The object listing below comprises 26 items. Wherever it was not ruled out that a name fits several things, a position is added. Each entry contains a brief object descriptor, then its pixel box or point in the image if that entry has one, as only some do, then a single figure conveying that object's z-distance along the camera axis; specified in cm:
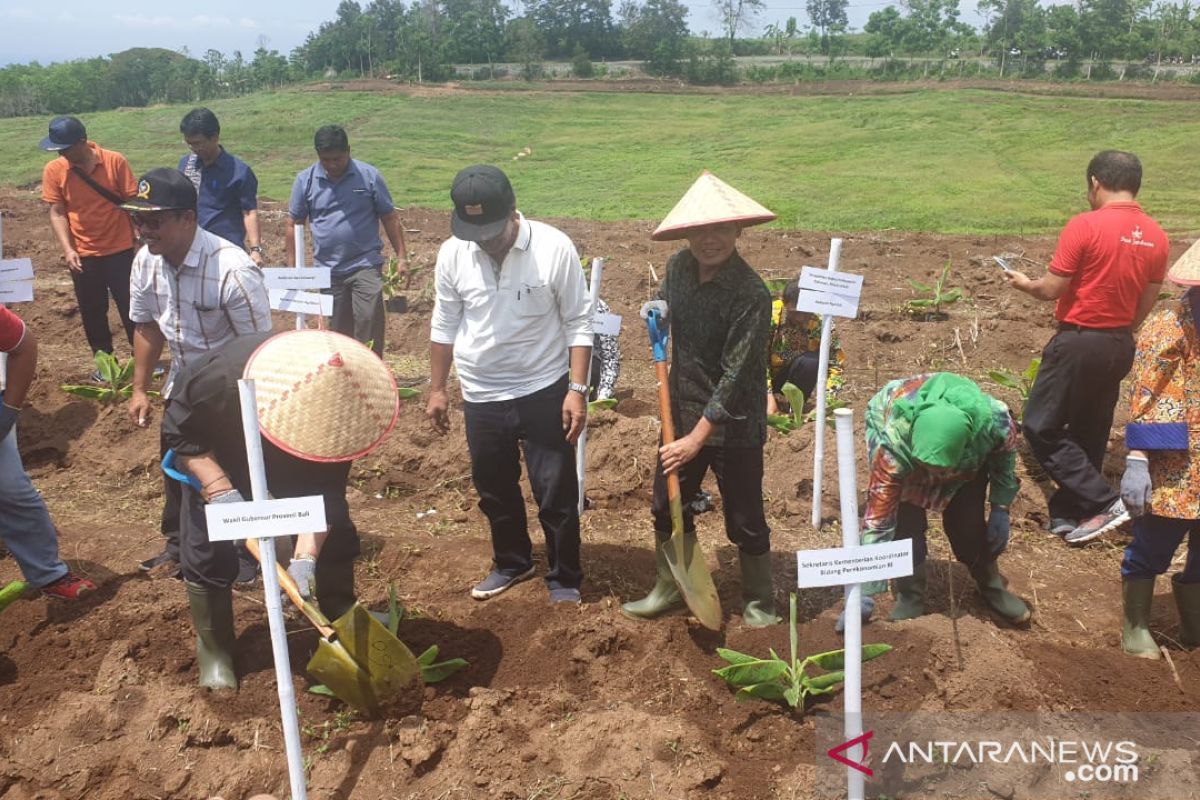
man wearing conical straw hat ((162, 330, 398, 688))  275
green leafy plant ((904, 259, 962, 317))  819
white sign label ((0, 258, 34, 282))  483
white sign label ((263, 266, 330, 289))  499
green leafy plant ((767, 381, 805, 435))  546
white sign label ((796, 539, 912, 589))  243
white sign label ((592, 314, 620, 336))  471
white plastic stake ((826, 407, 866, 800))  248
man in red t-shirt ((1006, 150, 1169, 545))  453
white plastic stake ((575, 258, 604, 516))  475
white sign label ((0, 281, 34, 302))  479
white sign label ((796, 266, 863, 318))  431
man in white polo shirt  362
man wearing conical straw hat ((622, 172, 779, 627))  342
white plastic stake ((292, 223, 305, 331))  535
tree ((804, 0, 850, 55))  6700
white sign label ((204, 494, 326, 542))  250
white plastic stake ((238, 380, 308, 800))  251
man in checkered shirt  357
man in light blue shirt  586
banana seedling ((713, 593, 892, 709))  321
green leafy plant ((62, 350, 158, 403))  617
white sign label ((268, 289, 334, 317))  473
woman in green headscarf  328
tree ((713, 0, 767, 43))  5462
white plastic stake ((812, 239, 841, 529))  448
